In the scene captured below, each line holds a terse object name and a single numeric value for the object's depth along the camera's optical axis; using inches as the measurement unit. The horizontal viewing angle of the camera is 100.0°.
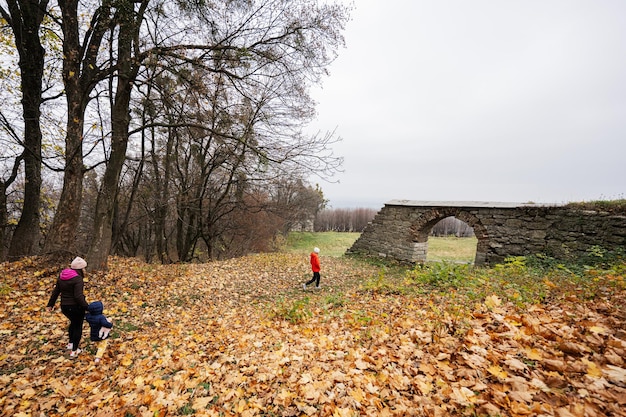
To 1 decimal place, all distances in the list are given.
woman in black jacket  164.2
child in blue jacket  173.6
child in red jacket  330.6
